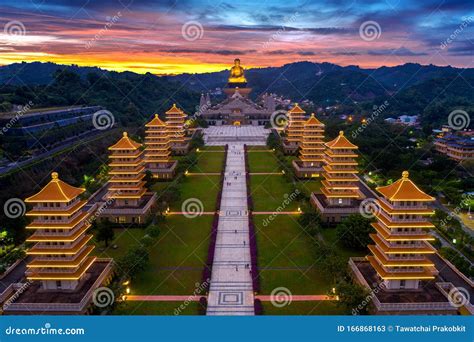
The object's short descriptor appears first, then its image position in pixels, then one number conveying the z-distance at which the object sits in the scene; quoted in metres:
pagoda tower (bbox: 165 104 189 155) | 75.44
